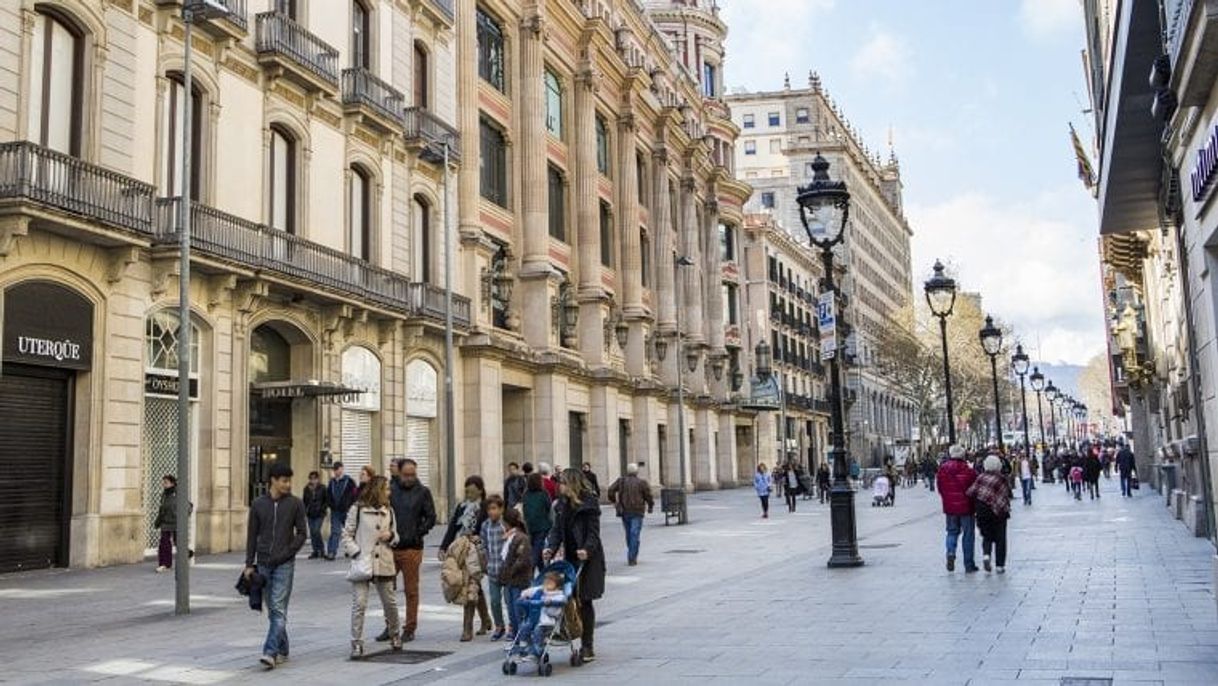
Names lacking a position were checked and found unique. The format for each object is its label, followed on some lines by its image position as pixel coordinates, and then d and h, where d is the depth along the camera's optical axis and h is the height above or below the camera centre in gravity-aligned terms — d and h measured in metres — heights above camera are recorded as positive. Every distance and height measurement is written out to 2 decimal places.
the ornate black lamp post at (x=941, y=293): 24.17 +3.74
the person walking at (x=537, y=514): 14.56 -0.47
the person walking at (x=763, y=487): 33.16 -0.46
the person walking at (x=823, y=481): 41.81 -0.43
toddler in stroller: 9.40 -1.16
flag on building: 32.44 +9.09
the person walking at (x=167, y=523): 18.41 -0.57
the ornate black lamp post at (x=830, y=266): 17.25 +3.30
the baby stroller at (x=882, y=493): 38.38 -0.86
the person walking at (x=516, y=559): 10.58 -0.76
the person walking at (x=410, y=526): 11.20 -0.44
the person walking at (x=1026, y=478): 34.84 -0.44
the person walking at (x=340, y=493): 20.36 -0.18
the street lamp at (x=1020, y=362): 40.31 +3.72
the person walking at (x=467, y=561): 11.15 -0.81
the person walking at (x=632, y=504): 19.78 -0.51
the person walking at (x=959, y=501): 15.85 -0.50
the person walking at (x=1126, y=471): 37.31 -0.34
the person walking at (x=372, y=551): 10.47 -0.65
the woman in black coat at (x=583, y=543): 9.88 -0.59
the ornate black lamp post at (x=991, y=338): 29.34 +3.32
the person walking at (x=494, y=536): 11.13 -0.57
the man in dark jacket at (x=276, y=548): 9.98 -0.56
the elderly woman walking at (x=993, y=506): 15.41 -0.57
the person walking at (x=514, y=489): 20.75 -0.20
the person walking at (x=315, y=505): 21.08 -0.40
